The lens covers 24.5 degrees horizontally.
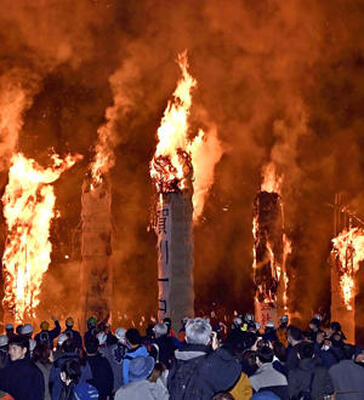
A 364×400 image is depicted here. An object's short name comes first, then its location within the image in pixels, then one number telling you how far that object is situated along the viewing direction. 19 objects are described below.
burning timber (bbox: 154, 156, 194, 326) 23.17
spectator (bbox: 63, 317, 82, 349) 13.23
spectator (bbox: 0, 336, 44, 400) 8.97
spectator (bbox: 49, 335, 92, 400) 9.33
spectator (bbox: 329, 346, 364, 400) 10.05
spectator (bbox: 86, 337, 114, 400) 10.05
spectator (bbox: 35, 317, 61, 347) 15.64
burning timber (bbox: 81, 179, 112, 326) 23.86
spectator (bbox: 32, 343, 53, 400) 10.83
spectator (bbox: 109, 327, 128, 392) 11.64
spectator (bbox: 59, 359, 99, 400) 8.26
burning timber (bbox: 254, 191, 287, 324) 26.00
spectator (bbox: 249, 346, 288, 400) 8.69
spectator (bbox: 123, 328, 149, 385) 10.13
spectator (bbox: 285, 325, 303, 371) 10.52
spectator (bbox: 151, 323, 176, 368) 13.07
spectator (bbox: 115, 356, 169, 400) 7.73
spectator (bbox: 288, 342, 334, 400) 9.11
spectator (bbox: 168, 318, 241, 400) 7.66
